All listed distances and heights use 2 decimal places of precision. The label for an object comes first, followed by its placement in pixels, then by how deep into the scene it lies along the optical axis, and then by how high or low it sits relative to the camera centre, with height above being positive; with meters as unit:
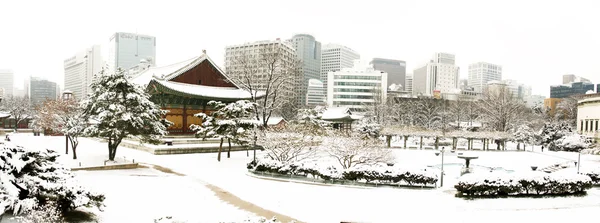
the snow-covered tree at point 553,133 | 43.28 -1.82
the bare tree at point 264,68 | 30.42 +3.68
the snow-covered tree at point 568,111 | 61.22 +1.22
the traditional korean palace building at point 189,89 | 34.72 +1.81
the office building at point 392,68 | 182.62 +22.45
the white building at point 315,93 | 128.50 +6.26
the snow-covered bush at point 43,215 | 9.00 -2.81
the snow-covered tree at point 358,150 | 21.91 -2.32
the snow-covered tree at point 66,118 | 22.74 -0.99
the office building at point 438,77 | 163.38 +16.83
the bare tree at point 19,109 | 54.39 -1.02
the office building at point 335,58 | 171.50 +25.32
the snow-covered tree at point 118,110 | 20.86 -0.25
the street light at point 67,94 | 44.78 +1.25
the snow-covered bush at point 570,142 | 38.38 -2.57
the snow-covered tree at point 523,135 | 40.54 -2.05
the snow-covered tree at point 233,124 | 24.47 -1.00
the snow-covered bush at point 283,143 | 21.77 -1.97
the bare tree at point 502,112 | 47.83 +0.57
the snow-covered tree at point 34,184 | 9.48 -2.20
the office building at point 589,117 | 41.08 +0.19
